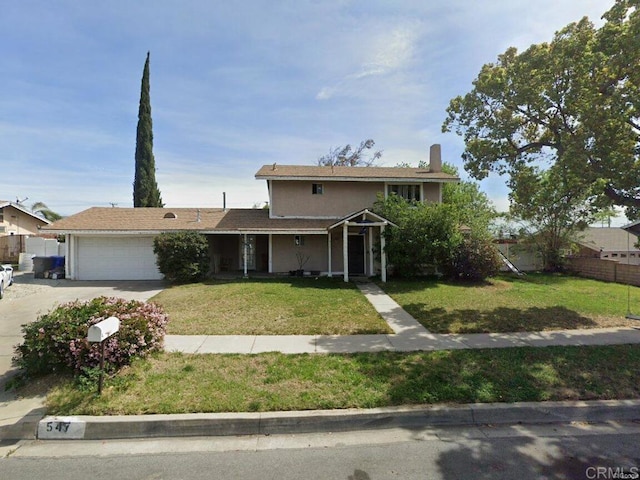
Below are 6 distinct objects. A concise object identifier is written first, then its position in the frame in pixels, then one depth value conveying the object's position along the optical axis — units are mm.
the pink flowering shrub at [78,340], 4328
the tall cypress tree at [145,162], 27188
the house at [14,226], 23141
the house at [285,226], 14781
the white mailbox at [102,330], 3734
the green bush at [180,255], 13148
